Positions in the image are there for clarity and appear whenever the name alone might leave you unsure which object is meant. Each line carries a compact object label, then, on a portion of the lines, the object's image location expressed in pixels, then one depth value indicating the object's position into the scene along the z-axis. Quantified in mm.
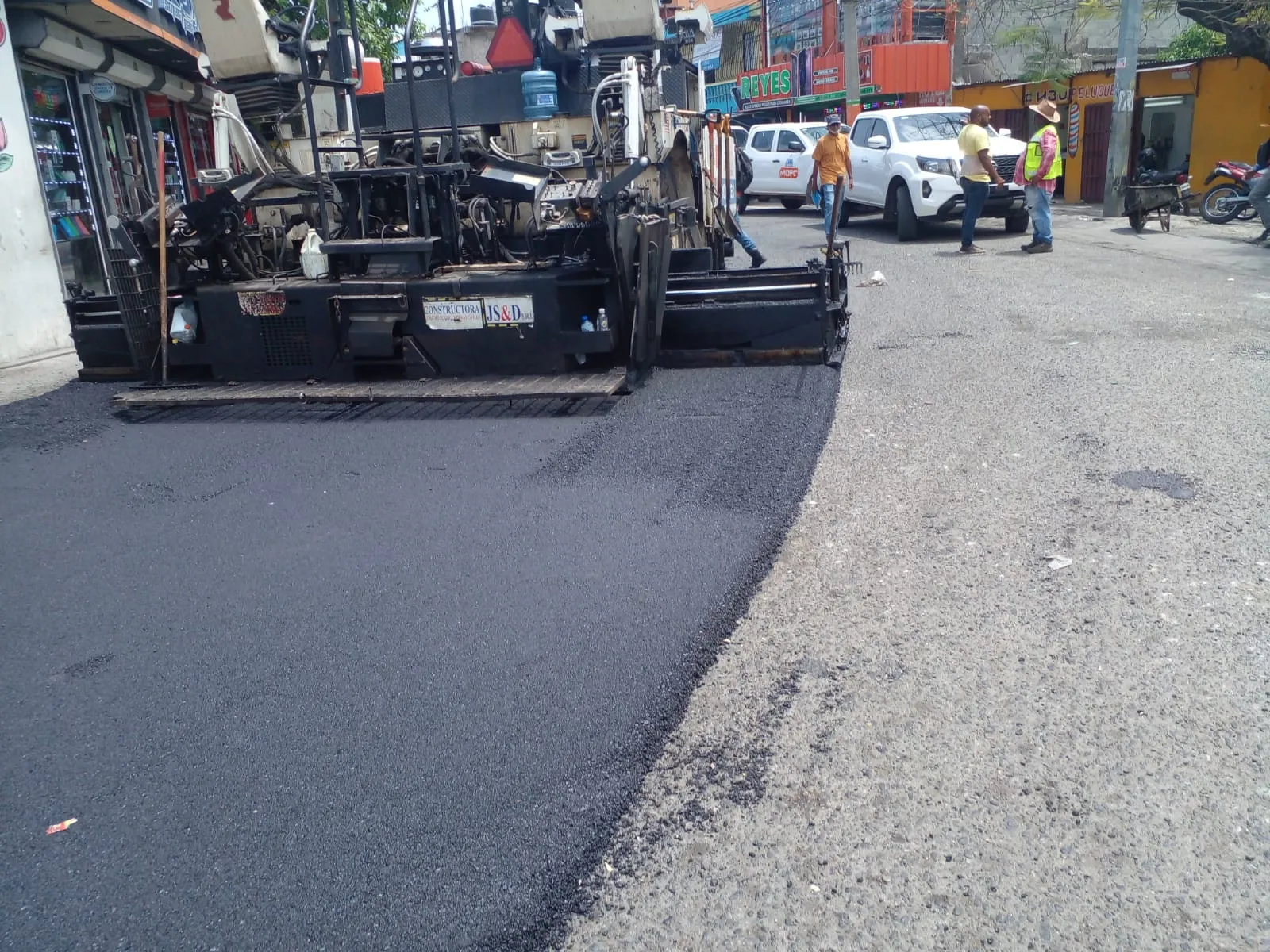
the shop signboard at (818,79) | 33625
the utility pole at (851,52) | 28781
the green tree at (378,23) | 13461
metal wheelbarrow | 15672
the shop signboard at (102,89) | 13625
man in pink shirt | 13266
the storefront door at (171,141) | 16391
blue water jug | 8336
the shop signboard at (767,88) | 37625
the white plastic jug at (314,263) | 7820
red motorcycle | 16359
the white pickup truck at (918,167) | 15672
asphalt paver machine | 7078
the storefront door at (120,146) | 14344
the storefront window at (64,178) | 12305
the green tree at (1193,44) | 31141
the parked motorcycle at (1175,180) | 17703
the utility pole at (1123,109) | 17328
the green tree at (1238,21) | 17719
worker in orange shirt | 12961
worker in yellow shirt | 13890
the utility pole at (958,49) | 34938
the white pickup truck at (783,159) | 21556
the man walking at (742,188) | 11709
